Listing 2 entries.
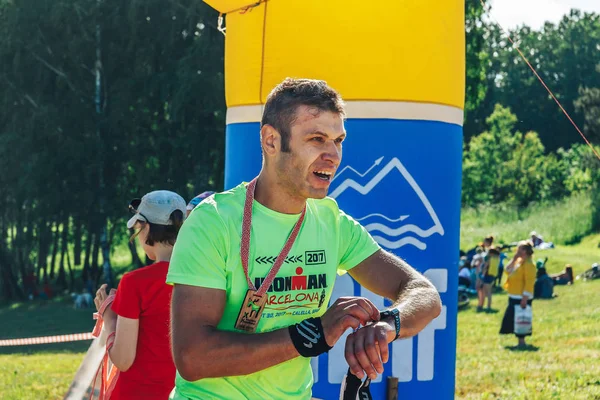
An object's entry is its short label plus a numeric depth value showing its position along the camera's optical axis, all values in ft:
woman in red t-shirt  12.70
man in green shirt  7.77
